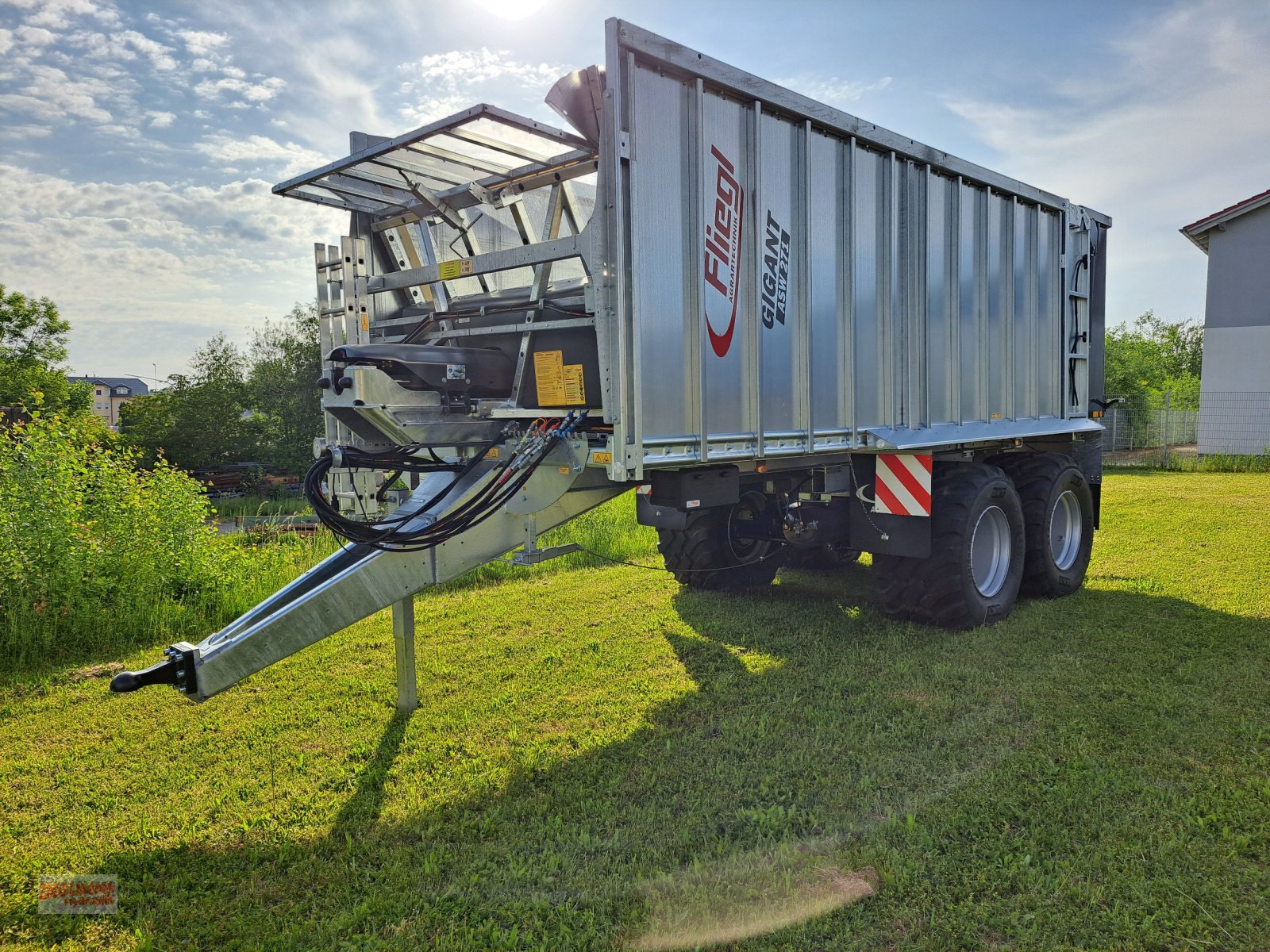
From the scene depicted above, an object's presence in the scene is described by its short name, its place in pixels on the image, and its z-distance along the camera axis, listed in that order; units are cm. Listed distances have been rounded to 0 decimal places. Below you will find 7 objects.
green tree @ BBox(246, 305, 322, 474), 2761
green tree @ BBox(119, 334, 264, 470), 2583
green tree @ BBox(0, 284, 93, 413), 3250
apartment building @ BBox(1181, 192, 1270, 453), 1992
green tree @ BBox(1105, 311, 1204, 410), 2909
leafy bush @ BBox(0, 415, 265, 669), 561
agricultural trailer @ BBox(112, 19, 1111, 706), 388
